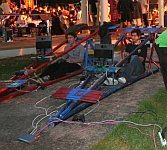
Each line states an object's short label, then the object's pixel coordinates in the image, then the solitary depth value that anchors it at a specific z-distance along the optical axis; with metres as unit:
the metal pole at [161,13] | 16.56
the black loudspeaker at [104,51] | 7.03
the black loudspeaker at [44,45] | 8.48
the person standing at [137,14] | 14.02
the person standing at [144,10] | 15.62
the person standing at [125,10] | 13.04
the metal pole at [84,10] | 16.19
